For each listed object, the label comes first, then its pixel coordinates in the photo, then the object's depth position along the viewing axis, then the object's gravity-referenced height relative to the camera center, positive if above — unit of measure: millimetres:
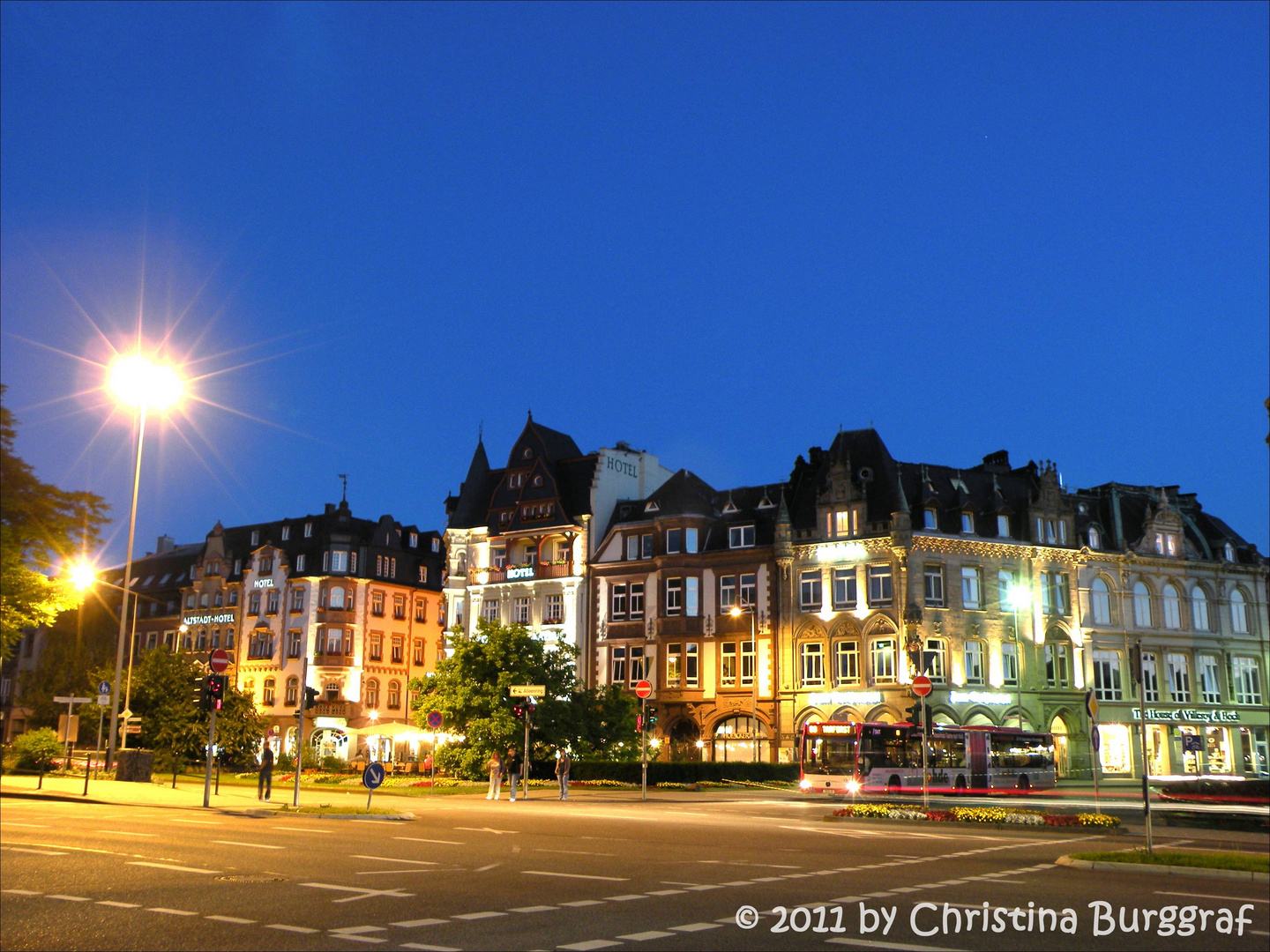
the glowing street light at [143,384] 36688 +10154
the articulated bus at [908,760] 49625 -2094
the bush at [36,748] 49694 -1995
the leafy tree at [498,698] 49844 +417
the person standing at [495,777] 39719 -2361
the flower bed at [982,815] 27688 -2624
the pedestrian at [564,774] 41312 -2346
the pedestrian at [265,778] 37281 -2360
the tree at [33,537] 32500 +4977
